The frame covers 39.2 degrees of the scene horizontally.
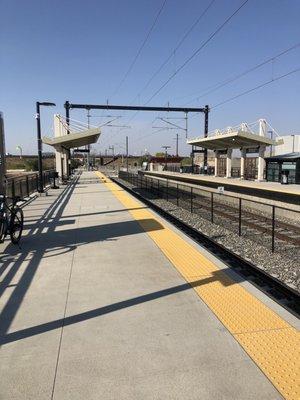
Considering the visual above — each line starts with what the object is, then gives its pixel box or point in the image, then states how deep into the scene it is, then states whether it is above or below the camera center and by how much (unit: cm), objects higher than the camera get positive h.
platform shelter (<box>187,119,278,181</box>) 3141 +113
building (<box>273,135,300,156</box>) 3928 +112
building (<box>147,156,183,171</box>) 8566 -100
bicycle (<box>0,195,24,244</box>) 872 -143
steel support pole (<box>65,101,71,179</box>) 4305 +489
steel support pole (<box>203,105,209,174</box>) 4609 +400
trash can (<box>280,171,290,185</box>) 2761 -144
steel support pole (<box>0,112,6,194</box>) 1008 -12
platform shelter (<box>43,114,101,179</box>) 2948 +125
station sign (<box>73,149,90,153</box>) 5012 +60
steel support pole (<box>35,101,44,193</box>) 2286 +56
